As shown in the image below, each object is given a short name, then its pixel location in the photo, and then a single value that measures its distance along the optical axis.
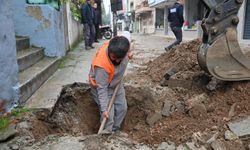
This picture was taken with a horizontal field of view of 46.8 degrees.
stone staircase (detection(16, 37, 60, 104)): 3.96
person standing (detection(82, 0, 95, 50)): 9.55
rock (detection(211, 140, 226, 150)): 2.69
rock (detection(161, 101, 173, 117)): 3.60
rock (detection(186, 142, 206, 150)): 2.74
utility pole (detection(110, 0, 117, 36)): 11.51
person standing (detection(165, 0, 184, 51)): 9.11
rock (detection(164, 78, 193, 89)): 4.34
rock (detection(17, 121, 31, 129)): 3.06
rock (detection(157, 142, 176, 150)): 2.81
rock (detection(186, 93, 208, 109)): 3.57
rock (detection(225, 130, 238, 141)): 2.82
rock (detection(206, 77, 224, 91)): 3.87
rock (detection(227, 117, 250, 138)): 2.86
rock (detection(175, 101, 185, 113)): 3.63
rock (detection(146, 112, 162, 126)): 3.52
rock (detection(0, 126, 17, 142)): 2.82
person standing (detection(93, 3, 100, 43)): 11.93
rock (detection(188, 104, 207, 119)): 3.39
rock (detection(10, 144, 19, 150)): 2.71
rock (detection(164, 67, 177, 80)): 4.91
